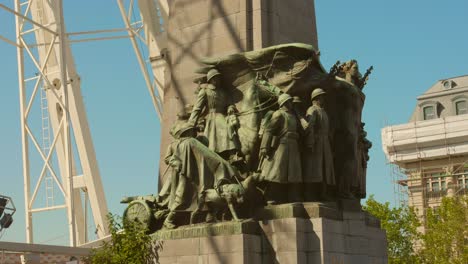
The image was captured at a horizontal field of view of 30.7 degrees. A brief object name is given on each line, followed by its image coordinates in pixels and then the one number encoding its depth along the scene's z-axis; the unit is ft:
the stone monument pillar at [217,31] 63.21
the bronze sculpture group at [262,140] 56.59
